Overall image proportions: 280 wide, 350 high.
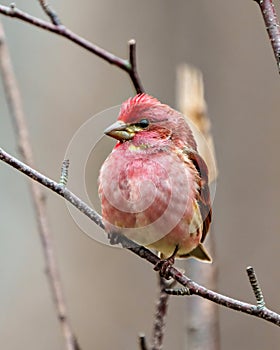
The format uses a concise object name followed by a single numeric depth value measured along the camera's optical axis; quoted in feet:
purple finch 9.19
